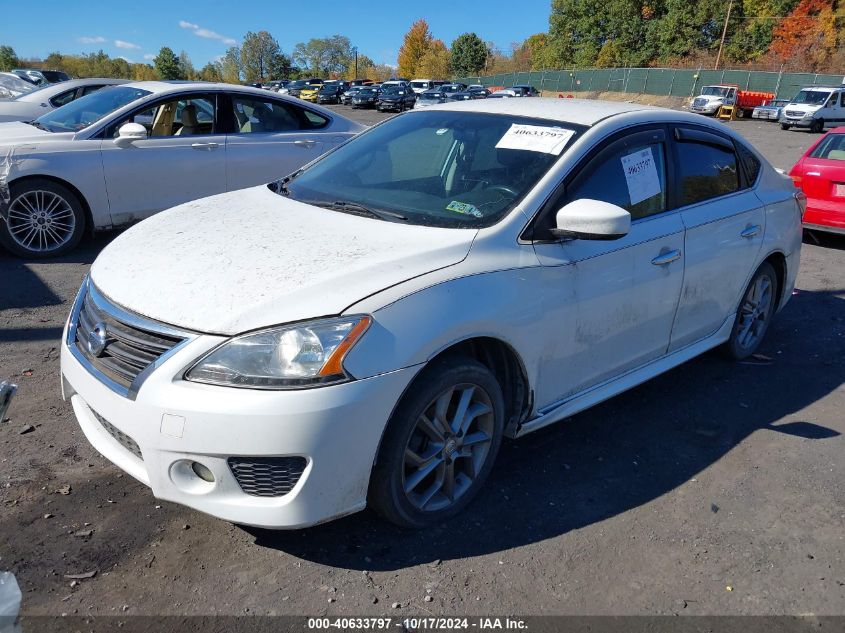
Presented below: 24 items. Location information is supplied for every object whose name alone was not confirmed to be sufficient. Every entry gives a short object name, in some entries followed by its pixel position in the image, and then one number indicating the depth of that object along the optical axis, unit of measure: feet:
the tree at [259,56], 366.84
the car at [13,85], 59.35
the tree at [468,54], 316.60
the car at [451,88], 159.93
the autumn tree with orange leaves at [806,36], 191.93
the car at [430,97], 122.89
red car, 27.20
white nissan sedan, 7.94
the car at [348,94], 154.87
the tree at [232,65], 372.25
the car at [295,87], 184.21
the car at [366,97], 146.70
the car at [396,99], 138.21
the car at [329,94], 174.81
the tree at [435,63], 331.77
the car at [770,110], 116.98
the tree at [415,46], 357.41
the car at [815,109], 101.24
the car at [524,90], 130.23
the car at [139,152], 21.04
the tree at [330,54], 422.82
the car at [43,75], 97.54
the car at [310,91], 179.12
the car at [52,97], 35.72
